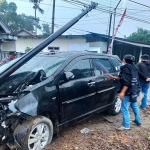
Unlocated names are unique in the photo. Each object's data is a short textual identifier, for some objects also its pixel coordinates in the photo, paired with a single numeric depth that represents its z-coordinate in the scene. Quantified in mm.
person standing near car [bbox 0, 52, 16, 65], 6370
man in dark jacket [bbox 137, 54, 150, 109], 5605
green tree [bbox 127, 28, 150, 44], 40031
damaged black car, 2676
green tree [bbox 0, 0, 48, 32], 42069
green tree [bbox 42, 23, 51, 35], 56031
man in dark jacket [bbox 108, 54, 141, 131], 3949
